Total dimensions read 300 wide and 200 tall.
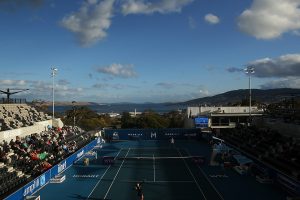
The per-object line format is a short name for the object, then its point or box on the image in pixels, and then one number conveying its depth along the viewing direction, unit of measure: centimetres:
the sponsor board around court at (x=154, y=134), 3561
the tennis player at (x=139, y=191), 1373
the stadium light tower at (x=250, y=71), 3174
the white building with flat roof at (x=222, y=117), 3620
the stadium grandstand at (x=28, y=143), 1549
